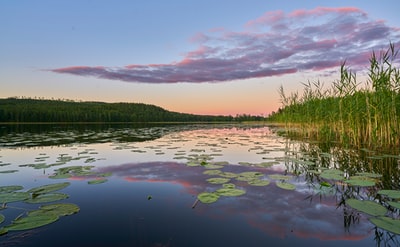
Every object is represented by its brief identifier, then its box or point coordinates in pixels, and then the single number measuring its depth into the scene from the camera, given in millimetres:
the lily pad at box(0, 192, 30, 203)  3461
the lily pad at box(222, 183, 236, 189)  4230
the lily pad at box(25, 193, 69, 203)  3476
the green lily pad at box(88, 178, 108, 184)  4656
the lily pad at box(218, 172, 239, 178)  5071
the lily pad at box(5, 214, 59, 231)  2569
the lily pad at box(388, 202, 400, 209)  3046
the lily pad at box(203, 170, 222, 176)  5410
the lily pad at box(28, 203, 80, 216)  3014
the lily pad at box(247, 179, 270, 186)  4449
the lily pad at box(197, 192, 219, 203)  3533
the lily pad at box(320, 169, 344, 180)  4688
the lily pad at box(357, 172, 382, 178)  4721
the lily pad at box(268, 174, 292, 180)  4978
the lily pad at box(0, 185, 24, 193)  3990
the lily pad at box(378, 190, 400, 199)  3389
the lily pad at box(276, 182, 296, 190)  4234
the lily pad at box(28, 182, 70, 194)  3946
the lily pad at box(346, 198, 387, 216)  2936
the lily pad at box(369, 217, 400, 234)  2436
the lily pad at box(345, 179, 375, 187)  4080
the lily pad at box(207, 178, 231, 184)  4609
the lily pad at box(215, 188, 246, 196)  3812
